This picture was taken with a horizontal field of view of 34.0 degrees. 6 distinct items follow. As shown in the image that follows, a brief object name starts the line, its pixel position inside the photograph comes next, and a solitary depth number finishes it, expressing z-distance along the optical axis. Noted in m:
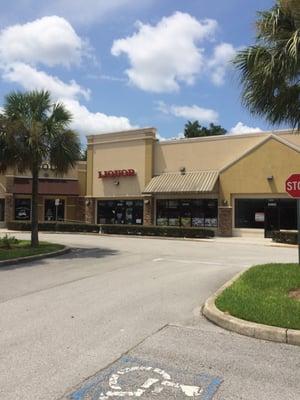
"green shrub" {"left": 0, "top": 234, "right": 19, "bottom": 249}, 19.28
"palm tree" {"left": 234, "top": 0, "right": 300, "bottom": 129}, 9.89
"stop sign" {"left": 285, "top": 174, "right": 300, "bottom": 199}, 11.25
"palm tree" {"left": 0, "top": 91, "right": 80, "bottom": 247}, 18.97
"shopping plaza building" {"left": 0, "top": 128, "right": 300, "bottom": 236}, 30.42
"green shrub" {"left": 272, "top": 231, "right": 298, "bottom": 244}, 26.53
